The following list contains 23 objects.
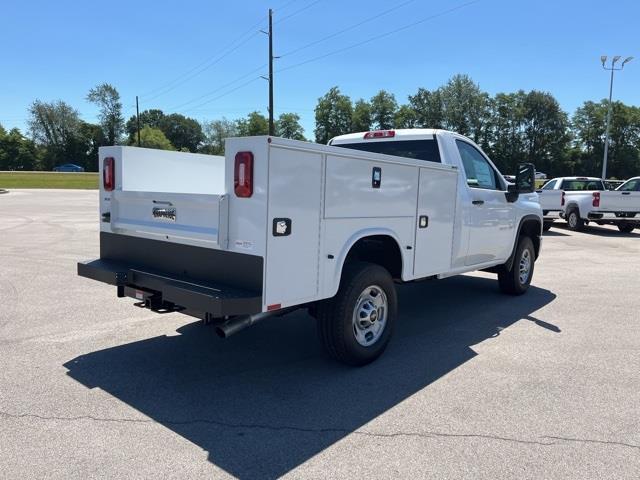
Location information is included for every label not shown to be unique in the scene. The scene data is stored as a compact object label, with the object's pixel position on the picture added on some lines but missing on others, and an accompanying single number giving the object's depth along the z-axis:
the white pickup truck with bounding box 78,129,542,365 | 3.61
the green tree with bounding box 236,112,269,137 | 72.56
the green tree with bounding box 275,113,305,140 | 81.56
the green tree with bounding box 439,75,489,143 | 86.19
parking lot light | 34.94
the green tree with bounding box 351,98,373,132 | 88.00
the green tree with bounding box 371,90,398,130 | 89.62
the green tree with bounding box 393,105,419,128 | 87.38
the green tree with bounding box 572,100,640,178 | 83.88
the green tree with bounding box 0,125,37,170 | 94.31
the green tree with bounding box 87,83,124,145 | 104.81
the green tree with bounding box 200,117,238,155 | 119.69
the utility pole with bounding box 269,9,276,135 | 31.98
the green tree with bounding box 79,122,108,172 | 101.19
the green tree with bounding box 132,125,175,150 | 89.96
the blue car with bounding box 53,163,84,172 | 91.36
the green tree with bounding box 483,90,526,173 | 87.94
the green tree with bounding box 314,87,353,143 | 86.31
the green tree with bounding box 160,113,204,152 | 131.00
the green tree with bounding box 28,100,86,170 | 100.06
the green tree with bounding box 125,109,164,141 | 132.25
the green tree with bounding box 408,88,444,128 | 86.19
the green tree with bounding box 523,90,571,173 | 86.88
